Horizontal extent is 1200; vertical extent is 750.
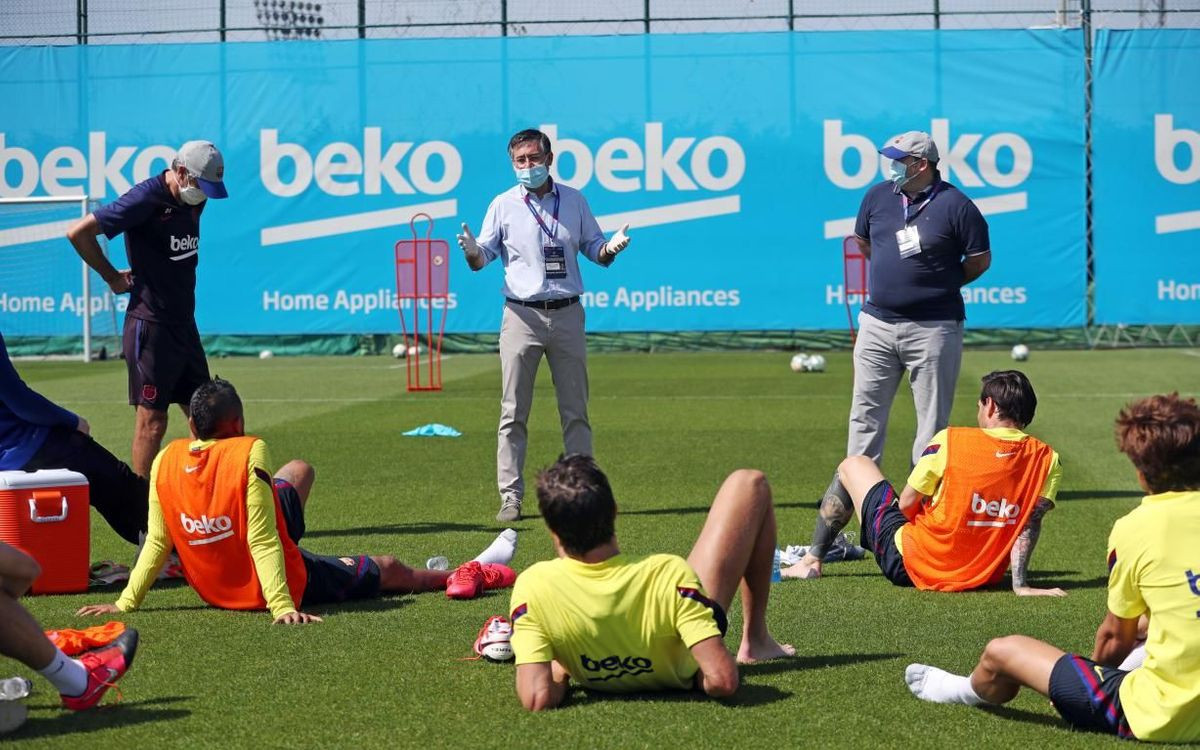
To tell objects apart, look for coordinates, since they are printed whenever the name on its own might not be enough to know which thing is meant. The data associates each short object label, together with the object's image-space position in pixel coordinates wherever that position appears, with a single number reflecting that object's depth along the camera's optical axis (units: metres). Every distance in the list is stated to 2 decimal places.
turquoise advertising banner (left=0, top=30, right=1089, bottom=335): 26.70
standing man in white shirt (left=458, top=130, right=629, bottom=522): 9.56
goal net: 27.39
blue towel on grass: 13.98
